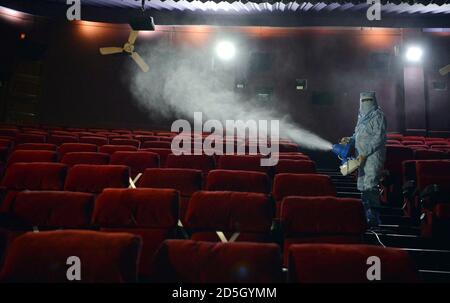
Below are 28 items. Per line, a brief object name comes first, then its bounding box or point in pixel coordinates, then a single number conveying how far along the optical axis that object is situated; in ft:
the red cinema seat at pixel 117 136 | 22.80
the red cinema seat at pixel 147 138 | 22.57
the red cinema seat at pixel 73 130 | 28.10
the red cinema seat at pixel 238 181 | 10.17
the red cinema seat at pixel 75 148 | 16.07
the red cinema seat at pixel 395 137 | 26.21
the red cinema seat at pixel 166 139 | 22.31
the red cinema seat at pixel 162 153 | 15.80
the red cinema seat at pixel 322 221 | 7.67
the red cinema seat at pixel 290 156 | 15.70
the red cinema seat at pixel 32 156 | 13.33
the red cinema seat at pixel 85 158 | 13.55
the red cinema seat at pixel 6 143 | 16.38
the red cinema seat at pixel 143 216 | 7.74
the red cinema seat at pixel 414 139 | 25.37
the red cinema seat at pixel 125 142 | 19.03
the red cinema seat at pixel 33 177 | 10.31
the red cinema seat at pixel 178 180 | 10.34
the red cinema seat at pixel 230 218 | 7.58
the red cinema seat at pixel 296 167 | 13.15
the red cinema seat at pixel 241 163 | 13.64
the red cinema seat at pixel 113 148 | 16.25
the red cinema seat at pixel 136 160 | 13.65
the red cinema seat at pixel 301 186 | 9.96
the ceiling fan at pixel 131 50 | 34.60
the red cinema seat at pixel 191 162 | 14.30
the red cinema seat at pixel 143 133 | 27.58
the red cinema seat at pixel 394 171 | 15.46
